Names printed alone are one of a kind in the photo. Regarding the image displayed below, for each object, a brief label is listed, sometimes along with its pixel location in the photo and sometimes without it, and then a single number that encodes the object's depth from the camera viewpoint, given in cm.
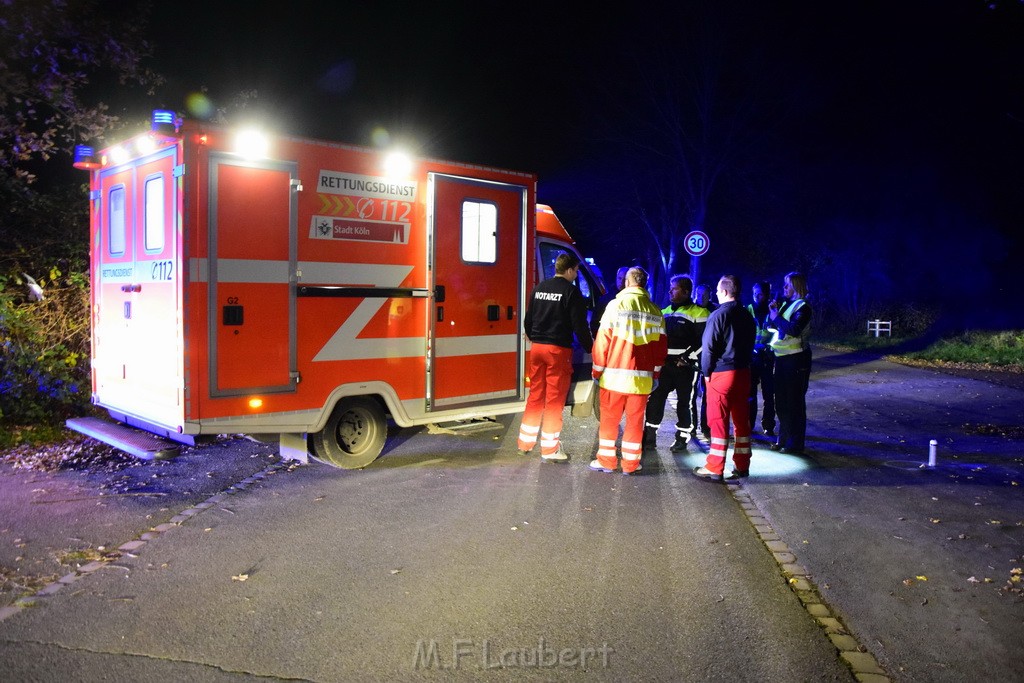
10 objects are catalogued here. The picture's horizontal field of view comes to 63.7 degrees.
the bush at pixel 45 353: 881
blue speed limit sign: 1634
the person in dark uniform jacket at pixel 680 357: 820
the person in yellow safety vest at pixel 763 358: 901
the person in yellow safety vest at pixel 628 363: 723
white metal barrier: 2725
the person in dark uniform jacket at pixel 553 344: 764
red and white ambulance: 615
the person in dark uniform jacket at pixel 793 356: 805
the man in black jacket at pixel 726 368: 716
